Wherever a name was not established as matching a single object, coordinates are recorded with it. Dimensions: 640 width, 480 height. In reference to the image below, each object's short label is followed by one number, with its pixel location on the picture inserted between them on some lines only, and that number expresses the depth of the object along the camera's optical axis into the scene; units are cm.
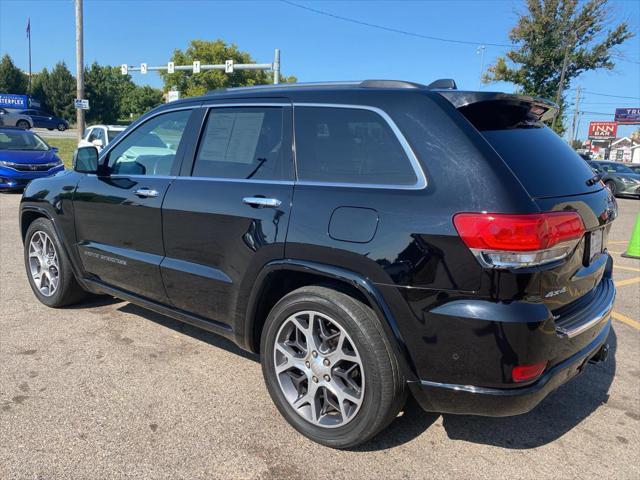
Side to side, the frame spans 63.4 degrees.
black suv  222
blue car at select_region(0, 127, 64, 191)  1229
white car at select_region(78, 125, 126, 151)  1491
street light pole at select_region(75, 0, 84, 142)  1880
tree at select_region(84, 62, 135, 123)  5772
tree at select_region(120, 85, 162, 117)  7556
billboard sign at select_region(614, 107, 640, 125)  7619
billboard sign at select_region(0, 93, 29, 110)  4478
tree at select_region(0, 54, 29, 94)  5572
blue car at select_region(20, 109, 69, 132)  4356
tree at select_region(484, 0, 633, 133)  2716
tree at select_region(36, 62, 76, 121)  5659
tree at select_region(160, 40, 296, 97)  5081
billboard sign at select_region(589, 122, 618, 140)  8306
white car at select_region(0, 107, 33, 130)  3489
